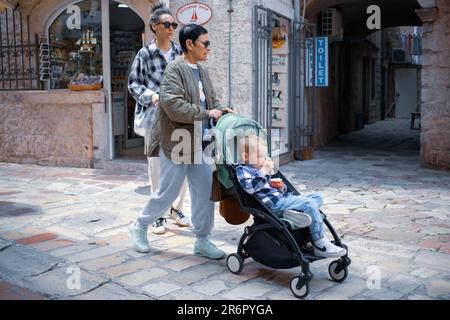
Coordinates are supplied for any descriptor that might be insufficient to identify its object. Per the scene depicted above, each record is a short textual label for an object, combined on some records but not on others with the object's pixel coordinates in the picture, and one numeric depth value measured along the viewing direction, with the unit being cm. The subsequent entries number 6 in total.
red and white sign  775
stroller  347
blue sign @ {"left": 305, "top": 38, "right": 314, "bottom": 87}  966
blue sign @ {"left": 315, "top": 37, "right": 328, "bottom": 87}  952
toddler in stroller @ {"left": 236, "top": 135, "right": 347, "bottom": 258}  346
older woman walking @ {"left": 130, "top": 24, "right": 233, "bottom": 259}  378
